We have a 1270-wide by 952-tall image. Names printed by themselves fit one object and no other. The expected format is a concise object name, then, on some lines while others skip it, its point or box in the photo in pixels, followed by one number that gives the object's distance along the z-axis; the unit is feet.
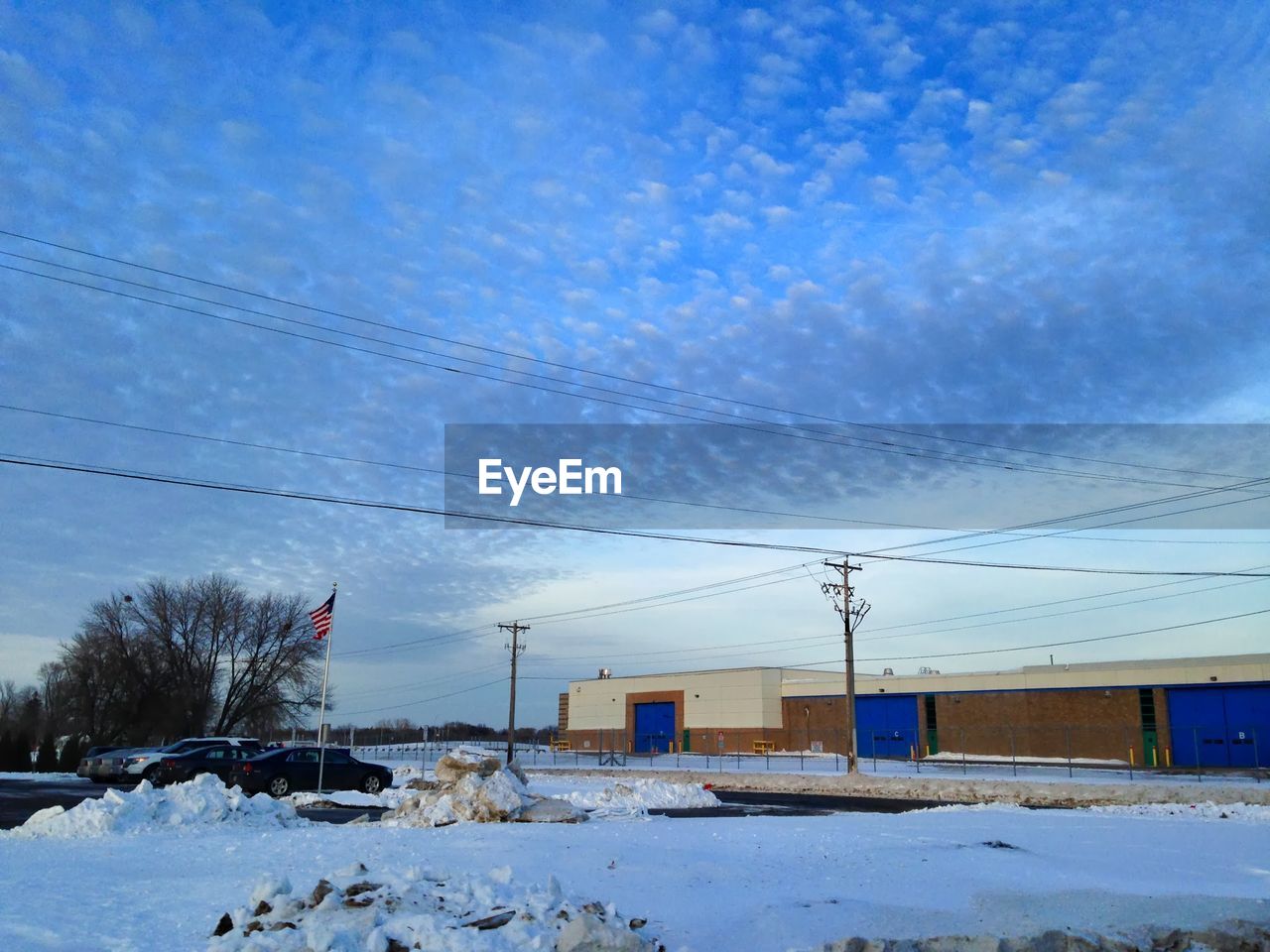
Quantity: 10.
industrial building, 181.16
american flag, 94.83
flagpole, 90.16
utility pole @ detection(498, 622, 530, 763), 184.91
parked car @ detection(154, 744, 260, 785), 99.25
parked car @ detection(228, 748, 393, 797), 92.12
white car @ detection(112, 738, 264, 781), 100.57
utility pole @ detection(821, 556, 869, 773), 137.90
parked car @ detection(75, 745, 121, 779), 109.40
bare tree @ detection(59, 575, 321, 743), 199.62
